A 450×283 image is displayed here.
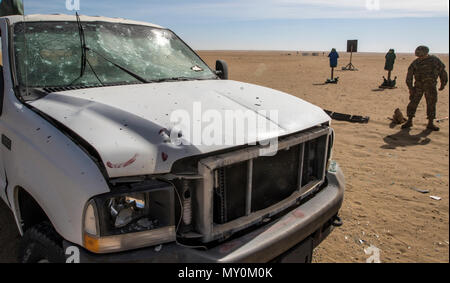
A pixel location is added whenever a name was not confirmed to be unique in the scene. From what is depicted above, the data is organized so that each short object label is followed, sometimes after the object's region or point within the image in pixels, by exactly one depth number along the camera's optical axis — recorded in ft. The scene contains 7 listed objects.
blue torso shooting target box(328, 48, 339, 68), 59.02
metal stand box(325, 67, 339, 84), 57.31
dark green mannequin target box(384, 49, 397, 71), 53.31
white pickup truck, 5.59
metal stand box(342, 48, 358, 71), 91.17
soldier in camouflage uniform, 24.86
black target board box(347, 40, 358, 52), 70.90
